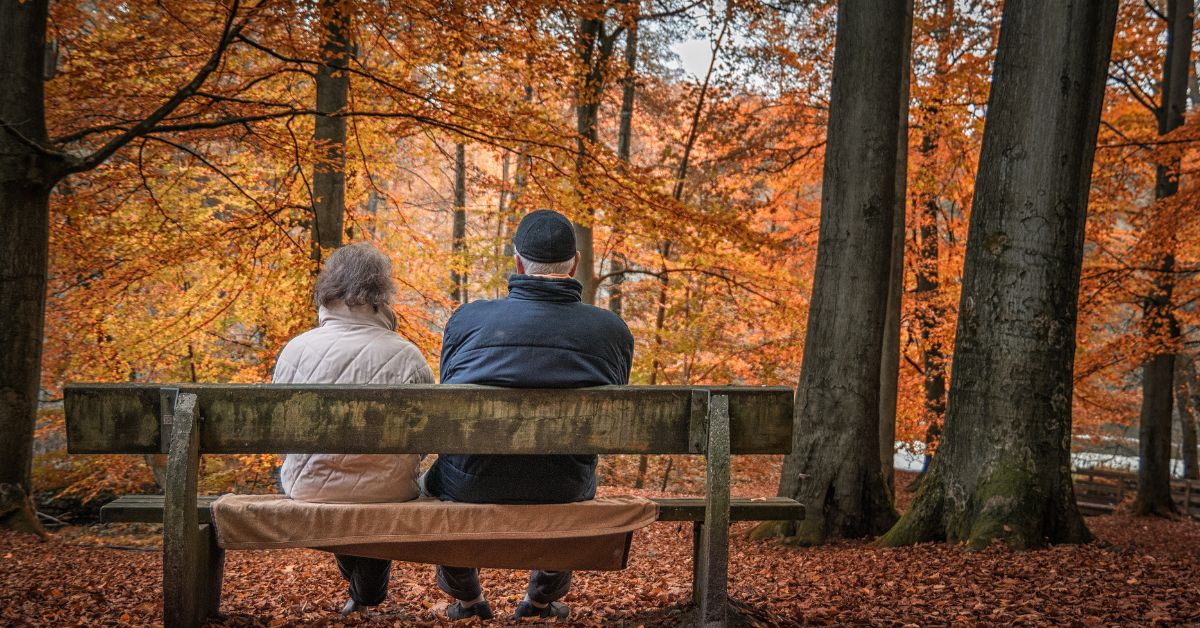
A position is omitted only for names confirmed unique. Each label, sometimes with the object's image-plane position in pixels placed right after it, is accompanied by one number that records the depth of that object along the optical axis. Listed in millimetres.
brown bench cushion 2883
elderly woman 3109
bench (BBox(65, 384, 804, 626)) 2686
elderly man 2863
